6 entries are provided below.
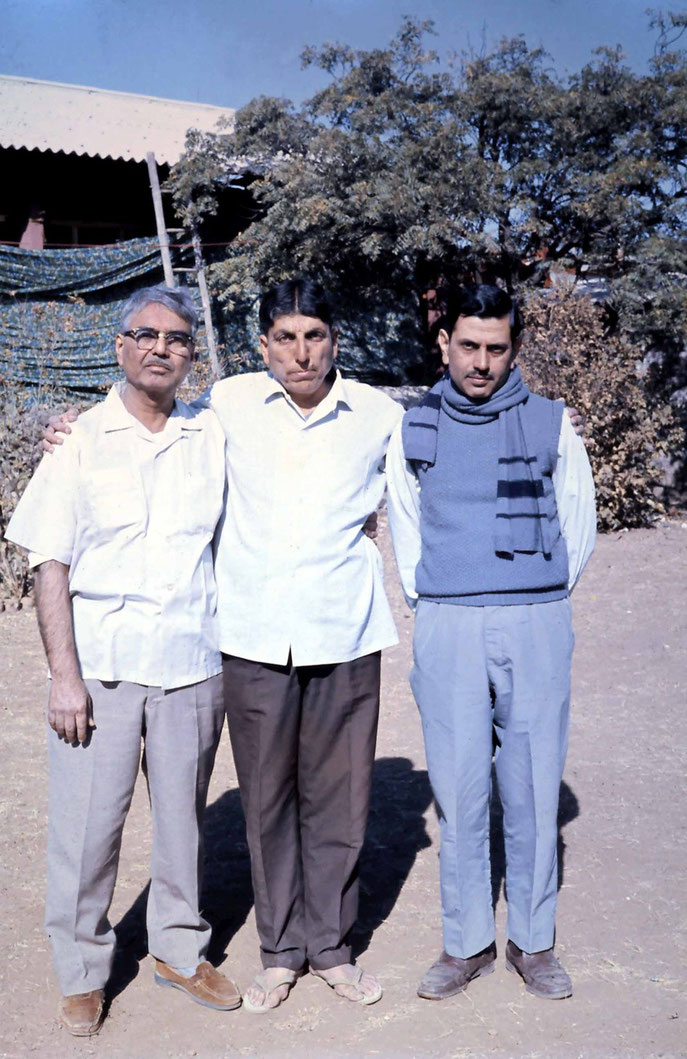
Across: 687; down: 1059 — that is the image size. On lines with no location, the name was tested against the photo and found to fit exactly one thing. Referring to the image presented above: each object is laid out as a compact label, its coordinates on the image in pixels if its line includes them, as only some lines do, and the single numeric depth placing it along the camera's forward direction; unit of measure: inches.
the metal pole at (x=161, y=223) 443.5
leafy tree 434.9
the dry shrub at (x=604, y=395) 358.6
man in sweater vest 109.4
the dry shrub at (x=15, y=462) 286.2
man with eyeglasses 104.1
